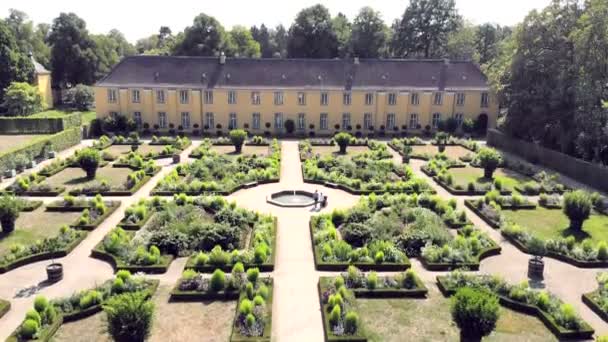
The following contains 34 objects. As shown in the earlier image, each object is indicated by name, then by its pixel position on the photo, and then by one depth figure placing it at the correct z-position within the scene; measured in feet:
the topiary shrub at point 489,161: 119.24
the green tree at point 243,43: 295.89
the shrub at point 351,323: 51.47
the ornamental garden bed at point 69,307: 50.01
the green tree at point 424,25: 268.82
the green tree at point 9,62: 218.59
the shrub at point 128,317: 45.11
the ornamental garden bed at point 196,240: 68.84
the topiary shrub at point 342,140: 149.69
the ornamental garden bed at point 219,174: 106.42
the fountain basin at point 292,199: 97.91
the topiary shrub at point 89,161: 115.24
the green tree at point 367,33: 264.52
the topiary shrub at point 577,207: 83.92
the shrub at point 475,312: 45.29
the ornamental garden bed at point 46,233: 71.41
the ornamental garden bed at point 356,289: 55.93
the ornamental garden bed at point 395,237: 70.49
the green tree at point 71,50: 262.26
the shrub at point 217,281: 60.85
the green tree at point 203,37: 255.70
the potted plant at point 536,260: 68.03
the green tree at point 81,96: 246.88
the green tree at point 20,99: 206.39
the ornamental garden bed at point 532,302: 53.21
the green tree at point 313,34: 266.16
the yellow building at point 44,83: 238.27
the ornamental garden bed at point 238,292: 53.52
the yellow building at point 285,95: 187.73
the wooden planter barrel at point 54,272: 64.75
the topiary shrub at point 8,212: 79.77
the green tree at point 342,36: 272.99
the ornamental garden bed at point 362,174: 108.37
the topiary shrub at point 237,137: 146.82
